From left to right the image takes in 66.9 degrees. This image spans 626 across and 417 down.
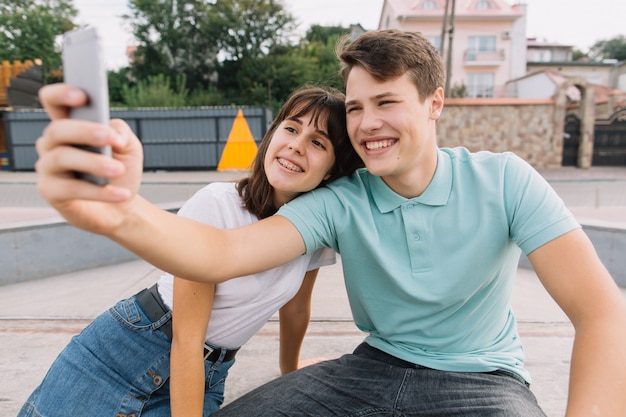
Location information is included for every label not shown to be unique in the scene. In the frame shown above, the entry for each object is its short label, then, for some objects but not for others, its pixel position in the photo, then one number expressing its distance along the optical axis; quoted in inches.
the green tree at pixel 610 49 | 2081.7
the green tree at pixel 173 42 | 1160.8
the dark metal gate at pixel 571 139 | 699.4
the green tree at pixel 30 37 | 1195.9
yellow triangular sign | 592.1
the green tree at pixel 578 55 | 2033.0
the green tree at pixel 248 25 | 1109.1
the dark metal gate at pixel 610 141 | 711.1
